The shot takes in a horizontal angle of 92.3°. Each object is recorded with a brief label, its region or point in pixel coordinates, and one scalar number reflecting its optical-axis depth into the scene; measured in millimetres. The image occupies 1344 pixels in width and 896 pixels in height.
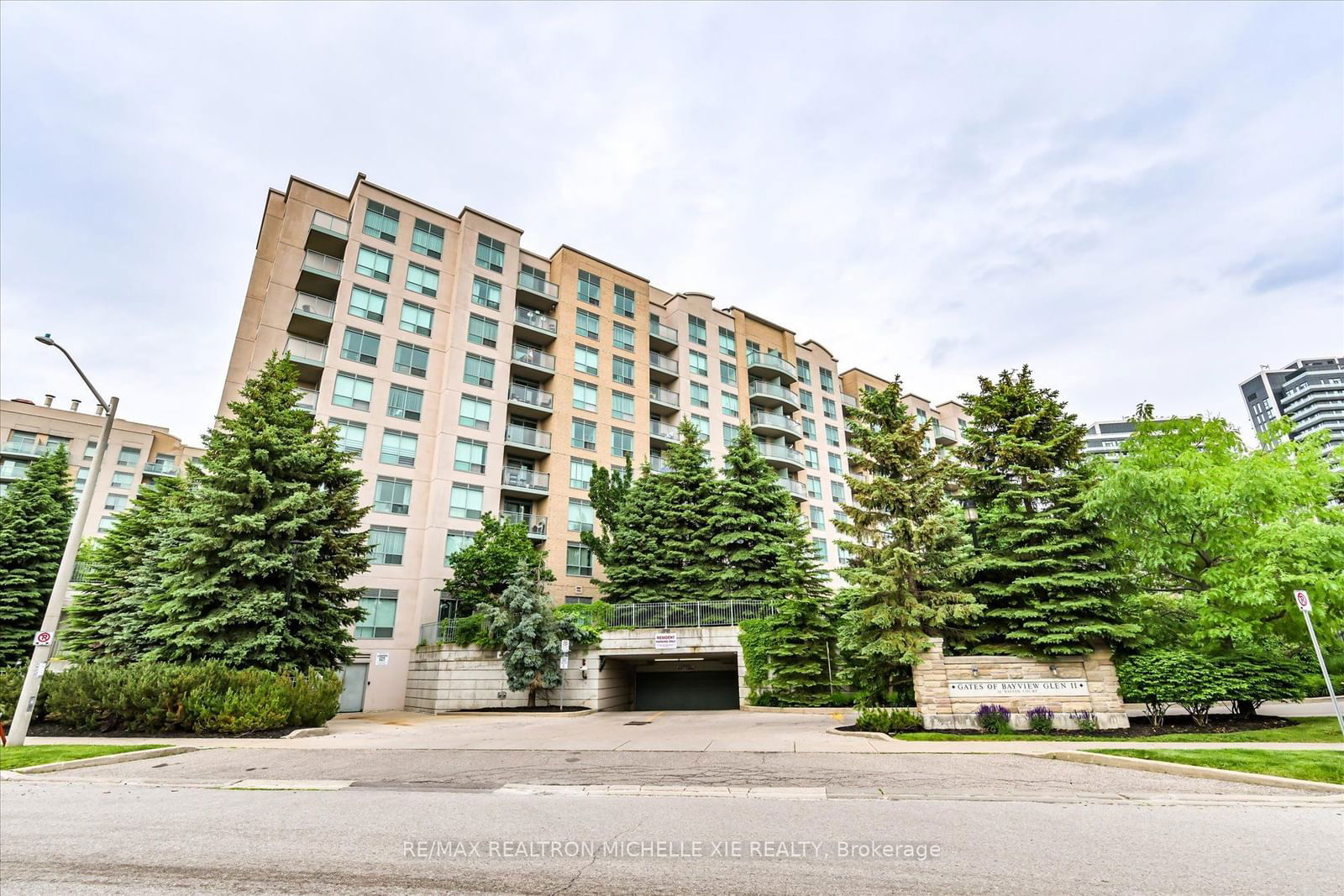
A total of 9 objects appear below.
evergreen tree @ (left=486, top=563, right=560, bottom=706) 23781
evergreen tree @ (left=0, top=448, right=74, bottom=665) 26094
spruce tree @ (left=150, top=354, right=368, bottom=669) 17828
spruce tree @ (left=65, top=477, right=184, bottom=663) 22750
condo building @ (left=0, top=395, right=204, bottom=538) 56688
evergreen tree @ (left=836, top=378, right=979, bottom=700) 15742
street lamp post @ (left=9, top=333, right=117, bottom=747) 13500
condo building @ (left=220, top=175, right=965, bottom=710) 31562
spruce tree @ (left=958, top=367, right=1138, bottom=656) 14875
